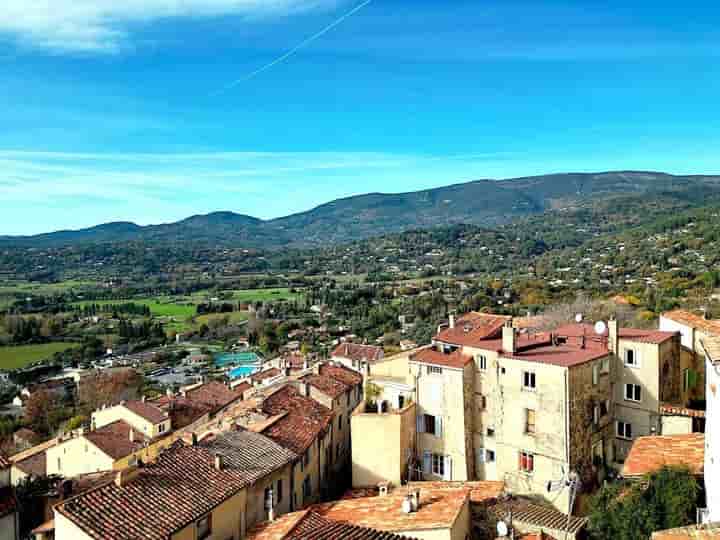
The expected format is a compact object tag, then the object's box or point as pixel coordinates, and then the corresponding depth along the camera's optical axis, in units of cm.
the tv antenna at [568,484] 2153
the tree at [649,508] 1789
